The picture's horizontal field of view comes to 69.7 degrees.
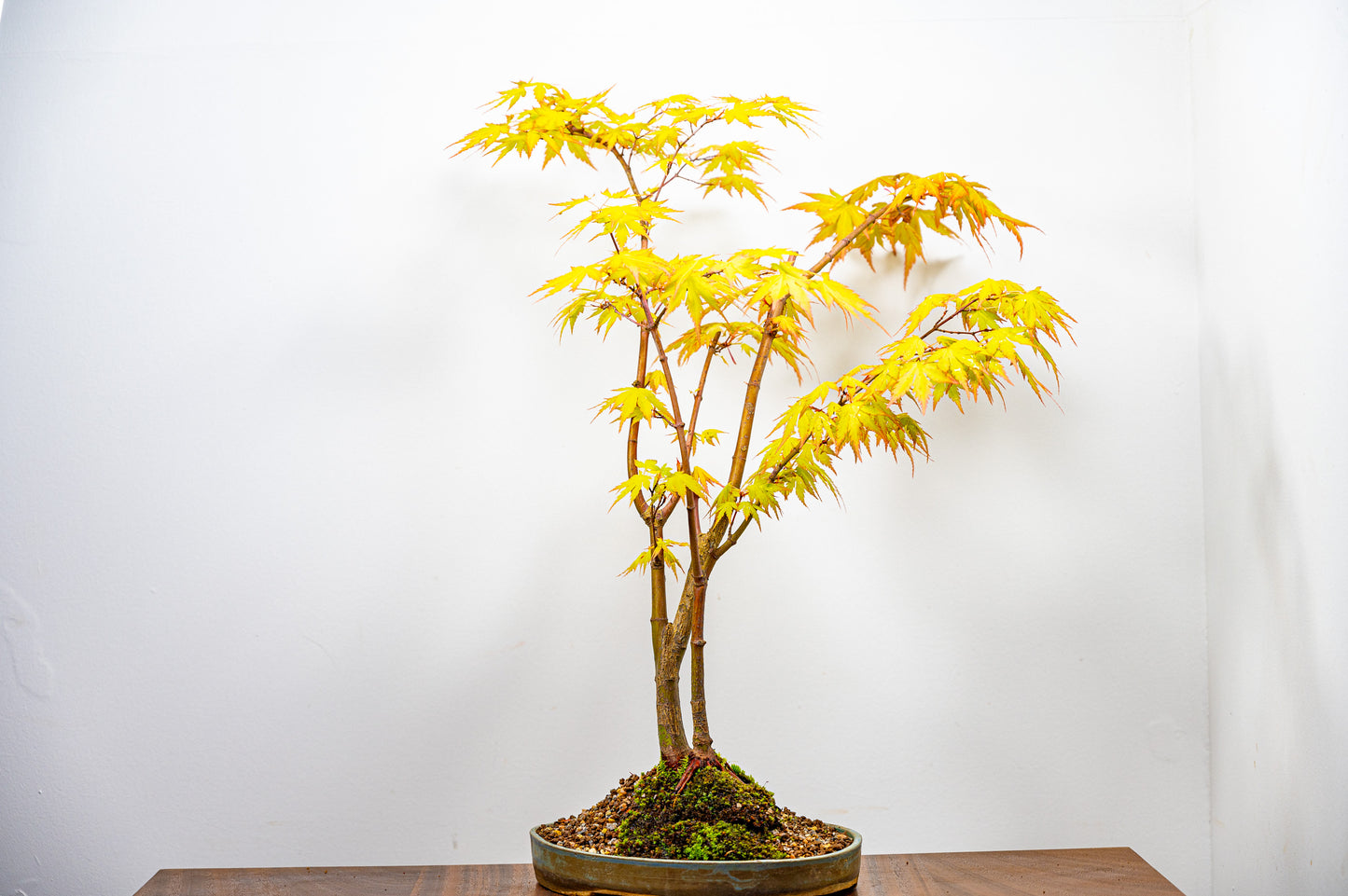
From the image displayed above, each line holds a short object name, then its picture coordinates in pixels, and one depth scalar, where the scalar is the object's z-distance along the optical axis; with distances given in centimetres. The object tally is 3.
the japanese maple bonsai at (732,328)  110
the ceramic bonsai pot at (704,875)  105
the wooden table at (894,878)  115
